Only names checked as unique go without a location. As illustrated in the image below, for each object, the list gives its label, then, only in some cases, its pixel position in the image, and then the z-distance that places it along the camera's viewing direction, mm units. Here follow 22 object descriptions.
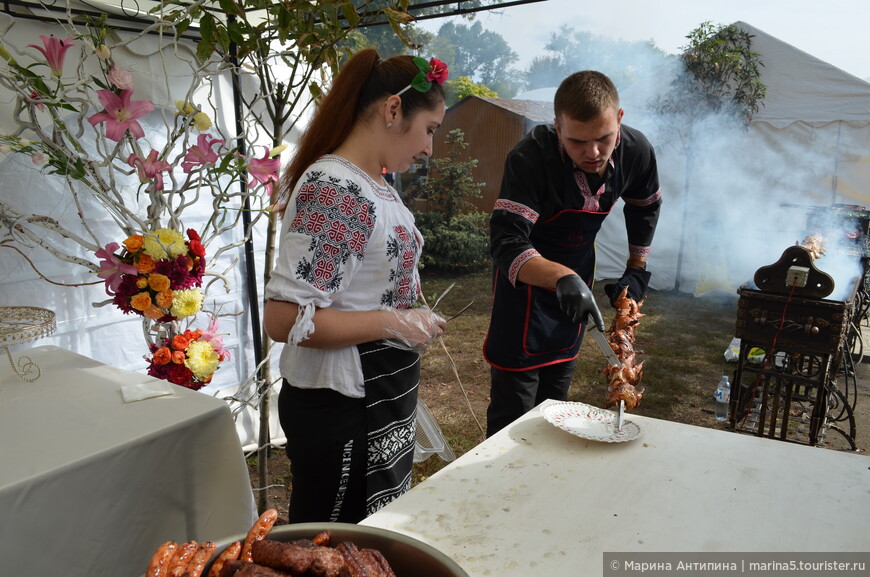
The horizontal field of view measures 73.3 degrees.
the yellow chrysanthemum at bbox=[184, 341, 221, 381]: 2291
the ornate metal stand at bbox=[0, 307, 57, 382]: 1795
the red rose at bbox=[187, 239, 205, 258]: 2262
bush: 10102
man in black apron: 2199
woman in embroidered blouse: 1419
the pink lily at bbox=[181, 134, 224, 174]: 2418
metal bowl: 798
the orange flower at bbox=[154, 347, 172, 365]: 2256
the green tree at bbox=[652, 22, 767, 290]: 7871
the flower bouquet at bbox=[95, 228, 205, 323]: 2156
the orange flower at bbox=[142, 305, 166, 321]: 2186
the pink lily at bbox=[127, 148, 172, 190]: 2293
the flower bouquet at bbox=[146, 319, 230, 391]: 2279
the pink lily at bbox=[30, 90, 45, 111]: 2128
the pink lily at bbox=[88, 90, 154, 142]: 2139
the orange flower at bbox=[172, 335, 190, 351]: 2311
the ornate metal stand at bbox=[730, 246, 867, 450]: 3295
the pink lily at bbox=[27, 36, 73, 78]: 2053
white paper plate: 1674
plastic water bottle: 4652
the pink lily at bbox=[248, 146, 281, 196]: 2607
